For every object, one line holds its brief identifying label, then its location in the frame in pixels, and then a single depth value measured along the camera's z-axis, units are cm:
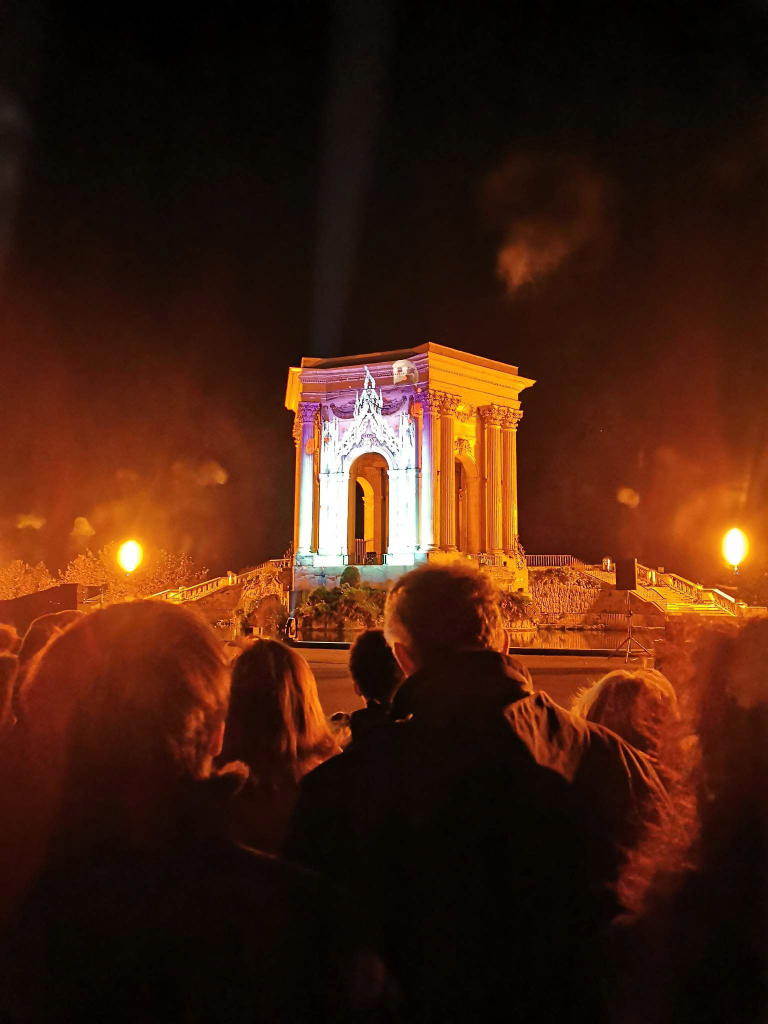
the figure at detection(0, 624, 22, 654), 382
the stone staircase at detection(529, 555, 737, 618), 2281
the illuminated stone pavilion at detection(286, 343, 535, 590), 3011
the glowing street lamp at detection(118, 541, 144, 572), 768
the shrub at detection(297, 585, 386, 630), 2322
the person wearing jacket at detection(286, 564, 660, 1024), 227
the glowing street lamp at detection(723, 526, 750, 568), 1091
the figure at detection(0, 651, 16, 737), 290
